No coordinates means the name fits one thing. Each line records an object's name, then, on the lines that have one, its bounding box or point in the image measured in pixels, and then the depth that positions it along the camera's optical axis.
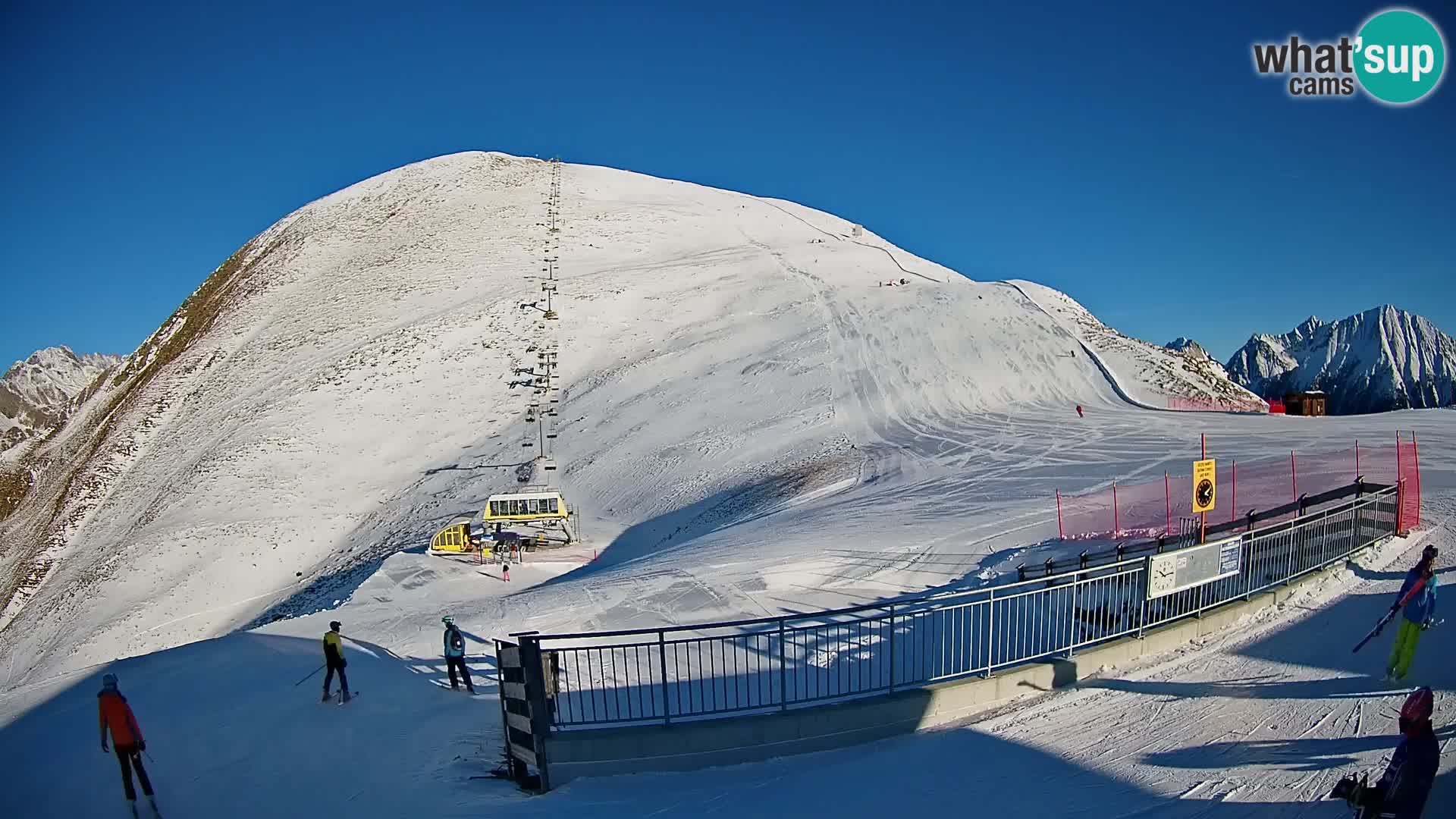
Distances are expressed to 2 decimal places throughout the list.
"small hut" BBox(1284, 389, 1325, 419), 35.44
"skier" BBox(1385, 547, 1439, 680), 8.02
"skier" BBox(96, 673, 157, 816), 8.20
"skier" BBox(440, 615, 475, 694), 11.40
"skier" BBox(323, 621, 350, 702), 10.72
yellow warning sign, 11.05
